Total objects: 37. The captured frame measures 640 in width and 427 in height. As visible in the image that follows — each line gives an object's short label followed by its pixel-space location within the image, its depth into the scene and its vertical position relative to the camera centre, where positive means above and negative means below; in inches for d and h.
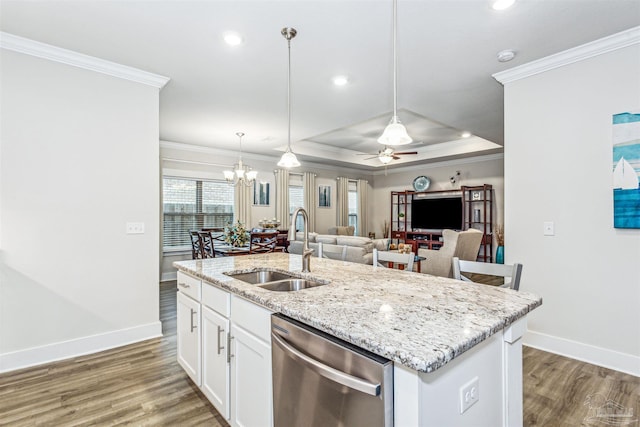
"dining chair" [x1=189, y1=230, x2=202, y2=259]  211.8 -23.8
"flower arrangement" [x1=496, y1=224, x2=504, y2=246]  267.0 -17.3
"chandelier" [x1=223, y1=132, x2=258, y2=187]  226.1 +29.9
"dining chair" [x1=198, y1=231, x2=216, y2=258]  189.7 -18.8
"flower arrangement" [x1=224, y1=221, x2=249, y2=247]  193.3 -13.7
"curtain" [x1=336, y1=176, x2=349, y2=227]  342.0 +12.8
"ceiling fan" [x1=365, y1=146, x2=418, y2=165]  224.2 +42.2
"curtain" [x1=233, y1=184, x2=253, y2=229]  268.1 +8.6
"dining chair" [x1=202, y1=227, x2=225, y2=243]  229.8 -12.5
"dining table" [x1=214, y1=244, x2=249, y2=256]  184.4 -20.8
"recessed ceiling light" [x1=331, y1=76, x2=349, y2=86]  131.3 +57.6
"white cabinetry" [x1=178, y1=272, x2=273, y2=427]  60.3 -31.1
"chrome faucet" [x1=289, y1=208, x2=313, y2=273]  82.5 -9.6
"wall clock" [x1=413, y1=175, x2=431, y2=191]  329.7 +33.4
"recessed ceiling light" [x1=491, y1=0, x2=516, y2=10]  83.6 +56.7
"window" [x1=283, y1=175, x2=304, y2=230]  307.9 +21.9
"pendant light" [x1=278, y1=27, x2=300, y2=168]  105.4 +19.1
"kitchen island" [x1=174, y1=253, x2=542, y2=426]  36.7 -15.7
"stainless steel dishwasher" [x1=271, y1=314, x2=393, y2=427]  38.1 -23.3
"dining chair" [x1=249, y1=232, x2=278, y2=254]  189.9 -17.5
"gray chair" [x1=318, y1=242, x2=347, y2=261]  185.1 -22.3
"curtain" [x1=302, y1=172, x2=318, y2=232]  312.5 +20.7
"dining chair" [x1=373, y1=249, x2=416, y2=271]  91.5 -13.5
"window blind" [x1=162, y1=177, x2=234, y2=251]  244.8 +6.6
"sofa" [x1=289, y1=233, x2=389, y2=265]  181.5 -18.9
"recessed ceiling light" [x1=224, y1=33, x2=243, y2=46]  100.0 +57.3
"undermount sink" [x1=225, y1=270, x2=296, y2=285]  87.6 -17.5
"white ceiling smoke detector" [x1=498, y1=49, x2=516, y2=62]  109.5 +56.7
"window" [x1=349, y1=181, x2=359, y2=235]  362.6 +8.9
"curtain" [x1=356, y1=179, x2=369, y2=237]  360.8 +8.8
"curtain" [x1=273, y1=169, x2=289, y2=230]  293.6 +16.4
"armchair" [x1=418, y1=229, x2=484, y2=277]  184.7 -23.4
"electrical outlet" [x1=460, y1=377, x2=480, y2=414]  41.9 -24.8
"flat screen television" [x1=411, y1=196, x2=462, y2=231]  301.4 +1.3
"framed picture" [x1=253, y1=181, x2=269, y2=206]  281.7 +19.8
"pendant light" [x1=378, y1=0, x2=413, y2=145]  77.5 +19.9
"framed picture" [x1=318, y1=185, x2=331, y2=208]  329.7 +19.9
